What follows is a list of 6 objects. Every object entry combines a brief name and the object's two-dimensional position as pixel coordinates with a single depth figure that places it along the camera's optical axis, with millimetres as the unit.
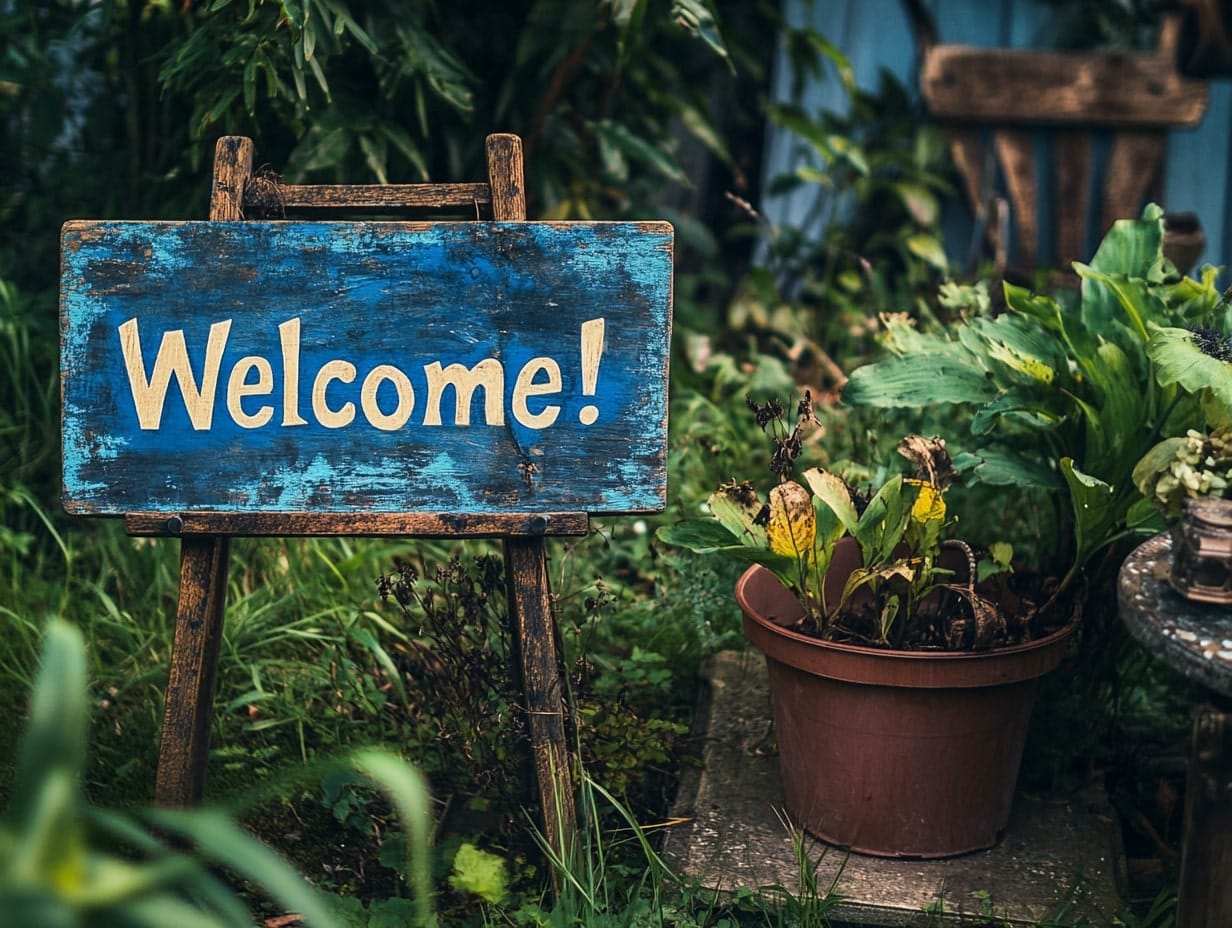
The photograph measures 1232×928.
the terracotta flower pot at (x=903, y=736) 2041
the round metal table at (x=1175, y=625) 1494
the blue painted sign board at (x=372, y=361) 1900
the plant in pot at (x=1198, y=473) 1565
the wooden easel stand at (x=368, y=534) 1924
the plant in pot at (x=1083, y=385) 2148
